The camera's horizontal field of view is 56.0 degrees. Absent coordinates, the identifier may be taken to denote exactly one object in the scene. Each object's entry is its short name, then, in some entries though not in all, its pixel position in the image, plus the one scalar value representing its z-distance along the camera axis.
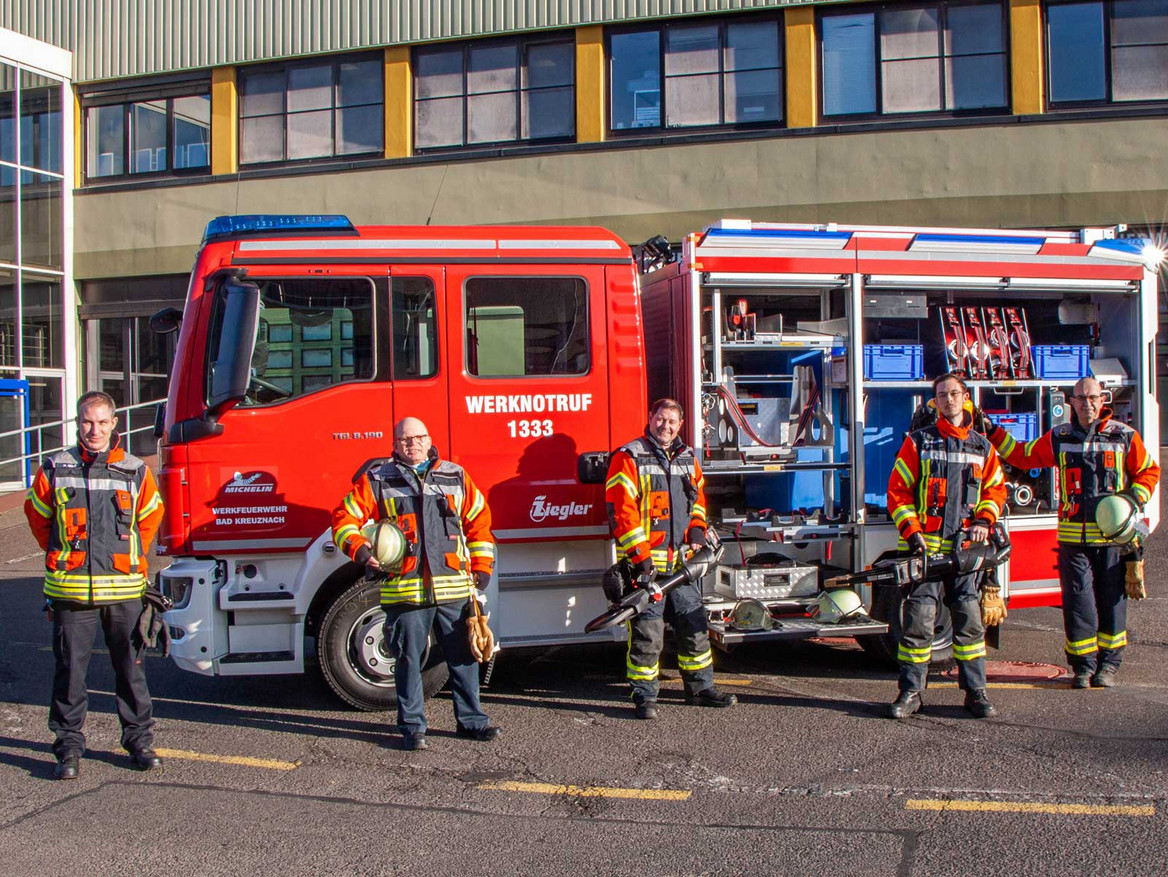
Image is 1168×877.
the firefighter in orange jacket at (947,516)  6.03
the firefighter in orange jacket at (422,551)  5.53
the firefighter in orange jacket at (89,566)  5.19
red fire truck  6.04
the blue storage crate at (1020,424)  7.23
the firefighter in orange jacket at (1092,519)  6.48
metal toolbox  6.72
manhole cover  6.84
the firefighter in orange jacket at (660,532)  5.93
